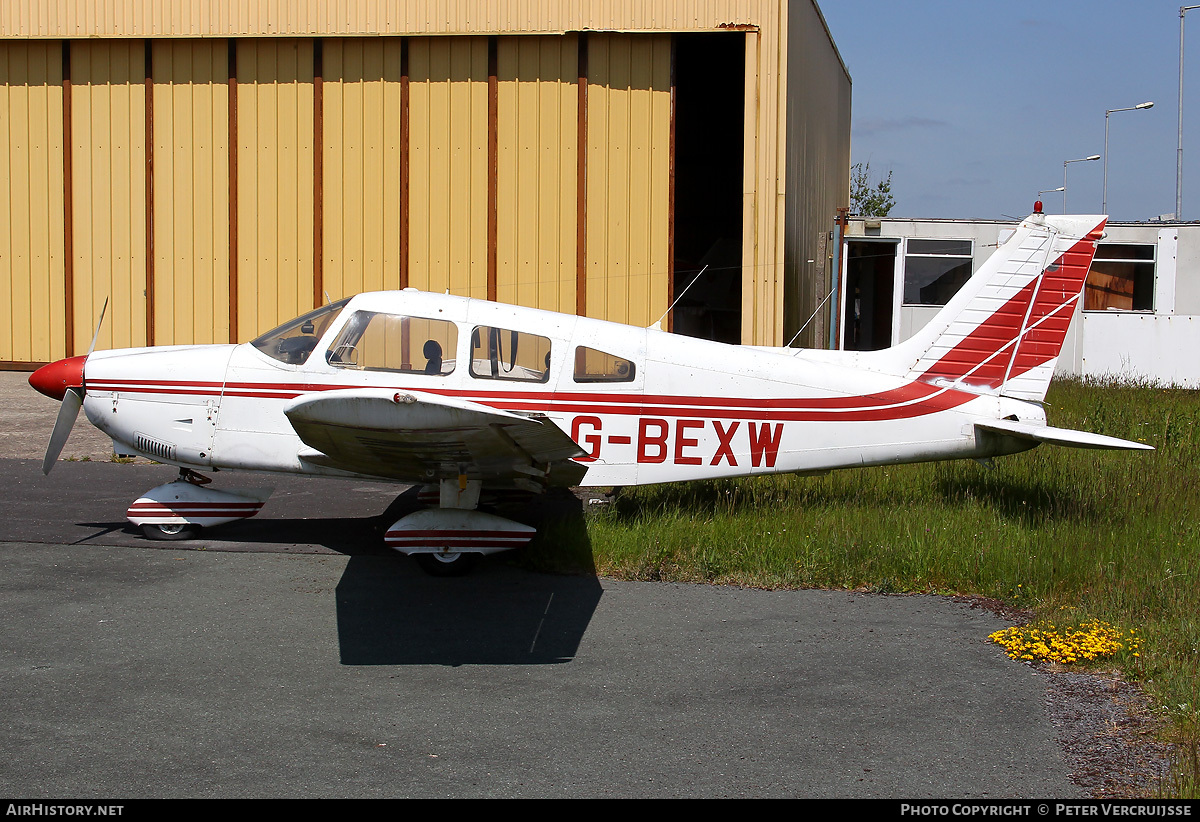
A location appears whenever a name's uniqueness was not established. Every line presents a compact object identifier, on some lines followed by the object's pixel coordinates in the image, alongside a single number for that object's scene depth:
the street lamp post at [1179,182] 26.95
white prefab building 17.50
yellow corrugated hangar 12.96
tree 51.59
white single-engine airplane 6.98
